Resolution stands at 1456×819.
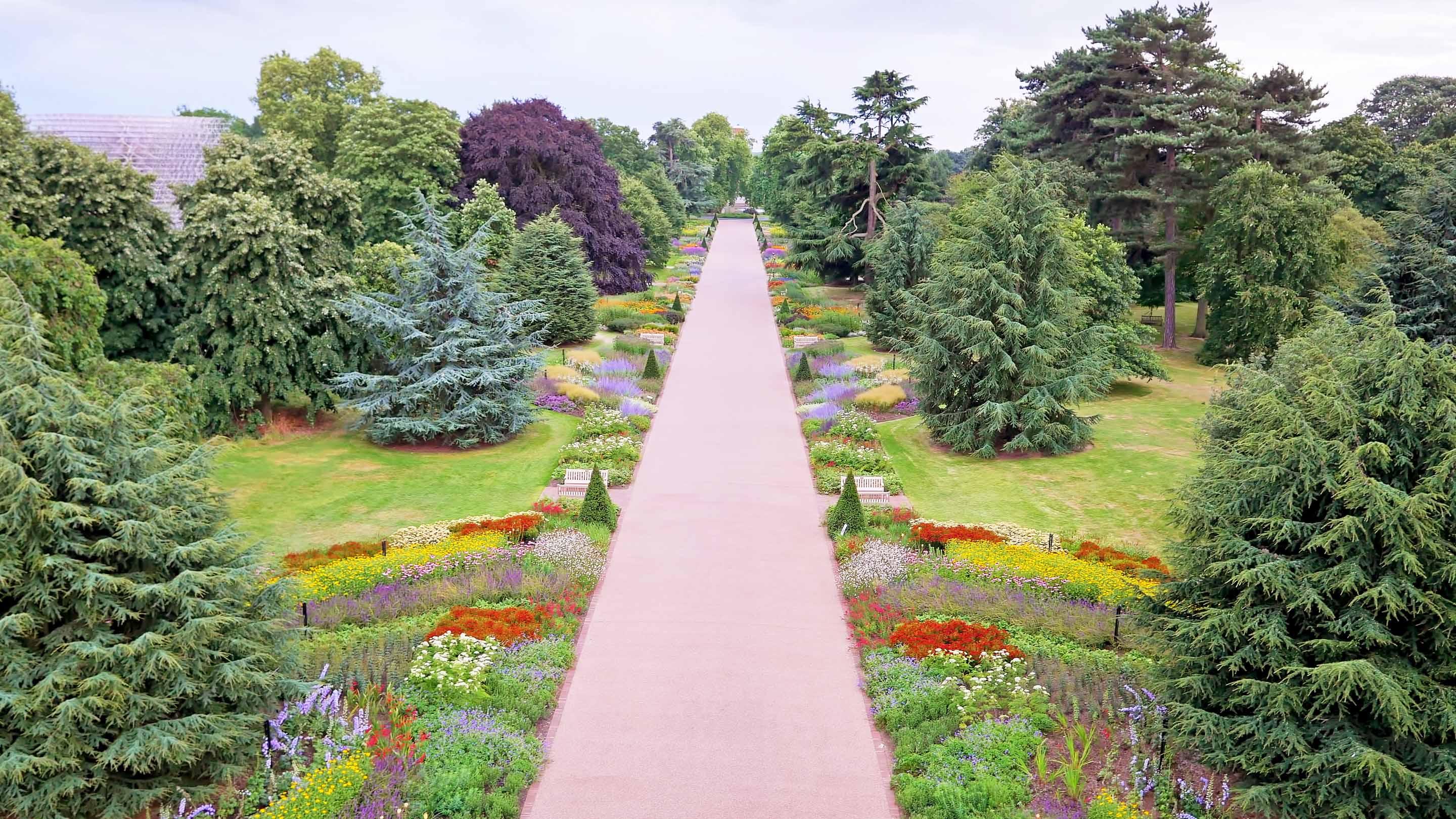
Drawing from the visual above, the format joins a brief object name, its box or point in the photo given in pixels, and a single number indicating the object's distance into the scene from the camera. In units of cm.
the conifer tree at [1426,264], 2316
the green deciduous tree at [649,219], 5719
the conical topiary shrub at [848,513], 1836
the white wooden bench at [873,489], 2075
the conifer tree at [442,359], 2467
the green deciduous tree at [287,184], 2412
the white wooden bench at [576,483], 2092
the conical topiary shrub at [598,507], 1856
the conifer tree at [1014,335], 2406
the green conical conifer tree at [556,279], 3719
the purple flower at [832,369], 3225
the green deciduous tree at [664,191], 7281
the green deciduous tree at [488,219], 3719
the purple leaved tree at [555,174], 4212
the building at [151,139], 4419
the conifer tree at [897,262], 3597
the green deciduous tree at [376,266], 2641
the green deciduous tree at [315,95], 5069
